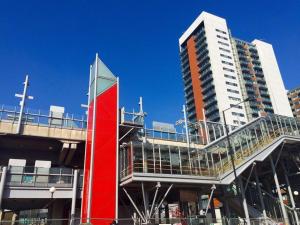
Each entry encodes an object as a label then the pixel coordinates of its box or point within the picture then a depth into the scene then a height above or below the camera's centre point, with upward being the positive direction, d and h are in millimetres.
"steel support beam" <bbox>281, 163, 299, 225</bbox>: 32041 +3274
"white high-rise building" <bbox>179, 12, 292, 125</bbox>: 108812 +60820
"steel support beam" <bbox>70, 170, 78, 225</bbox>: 24344 +3916
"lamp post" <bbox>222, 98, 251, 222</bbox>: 25422 +4381
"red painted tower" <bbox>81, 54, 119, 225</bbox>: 23220 +7211
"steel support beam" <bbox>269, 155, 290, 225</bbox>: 29734 +2189
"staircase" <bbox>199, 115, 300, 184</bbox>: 28531 +8607
